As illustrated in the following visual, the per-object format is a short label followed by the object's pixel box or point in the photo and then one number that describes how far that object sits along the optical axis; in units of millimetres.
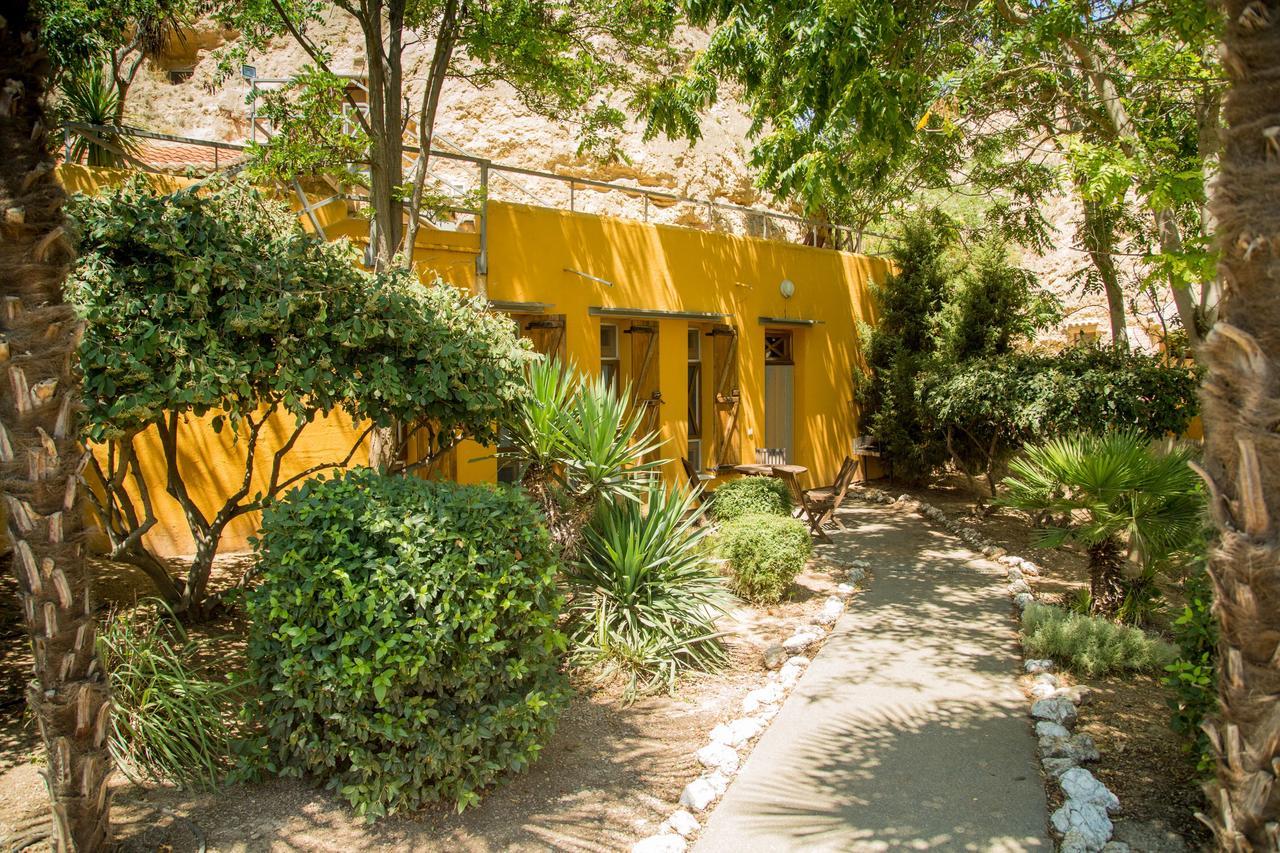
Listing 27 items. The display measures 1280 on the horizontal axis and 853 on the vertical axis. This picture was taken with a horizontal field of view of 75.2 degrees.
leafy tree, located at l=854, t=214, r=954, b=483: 13156
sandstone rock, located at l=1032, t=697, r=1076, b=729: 4715
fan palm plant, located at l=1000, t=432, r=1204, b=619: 5914
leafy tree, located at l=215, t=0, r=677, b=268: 6934
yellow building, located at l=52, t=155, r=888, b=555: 8289
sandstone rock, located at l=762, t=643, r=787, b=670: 5821
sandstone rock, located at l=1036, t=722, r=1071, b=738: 4504
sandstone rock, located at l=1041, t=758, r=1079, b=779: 4098
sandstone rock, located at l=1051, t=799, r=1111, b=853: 3447
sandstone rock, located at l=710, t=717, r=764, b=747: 4582
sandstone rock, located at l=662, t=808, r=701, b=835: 3686
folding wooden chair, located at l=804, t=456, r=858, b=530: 9812
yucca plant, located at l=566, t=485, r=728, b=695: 5477
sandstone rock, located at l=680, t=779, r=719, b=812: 3891
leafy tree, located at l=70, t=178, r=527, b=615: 3898
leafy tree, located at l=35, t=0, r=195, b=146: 9172
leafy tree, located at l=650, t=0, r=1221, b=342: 6336
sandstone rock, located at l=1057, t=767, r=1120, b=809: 3740
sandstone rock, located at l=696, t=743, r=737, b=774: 4281
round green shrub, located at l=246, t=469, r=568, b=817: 3512
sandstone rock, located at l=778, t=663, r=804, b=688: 5444
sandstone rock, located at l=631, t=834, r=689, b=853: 3498
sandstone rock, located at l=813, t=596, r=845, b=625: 6801
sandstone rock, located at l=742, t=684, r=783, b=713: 5051
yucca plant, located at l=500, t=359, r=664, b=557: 5492
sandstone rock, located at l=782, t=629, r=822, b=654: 6039
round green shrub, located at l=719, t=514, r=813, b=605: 7234
